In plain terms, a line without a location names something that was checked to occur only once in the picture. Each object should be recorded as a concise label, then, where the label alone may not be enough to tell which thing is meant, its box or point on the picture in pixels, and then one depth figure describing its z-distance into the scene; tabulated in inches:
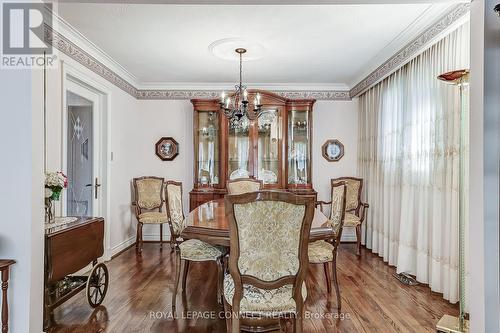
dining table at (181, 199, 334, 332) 81.4
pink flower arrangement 87.9
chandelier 127.3
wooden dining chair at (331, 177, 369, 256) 169.8
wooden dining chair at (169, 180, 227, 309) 100.3
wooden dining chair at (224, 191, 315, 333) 66.7
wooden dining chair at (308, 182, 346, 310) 100.8
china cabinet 186.5
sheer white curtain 106.6
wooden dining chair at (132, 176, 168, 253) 177.5
